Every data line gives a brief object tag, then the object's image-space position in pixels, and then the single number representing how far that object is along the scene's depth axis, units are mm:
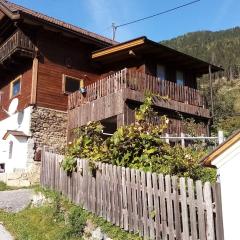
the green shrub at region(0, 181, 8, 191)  12049
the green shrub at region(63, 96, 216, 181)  7146
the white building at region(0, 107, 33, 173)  13374
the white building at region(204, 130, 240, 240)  4649
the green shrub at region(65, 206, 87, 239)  6794
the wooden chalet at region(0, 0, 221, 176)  12647
